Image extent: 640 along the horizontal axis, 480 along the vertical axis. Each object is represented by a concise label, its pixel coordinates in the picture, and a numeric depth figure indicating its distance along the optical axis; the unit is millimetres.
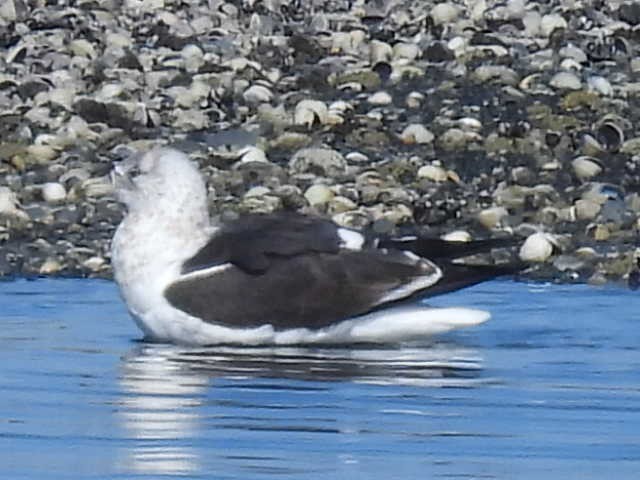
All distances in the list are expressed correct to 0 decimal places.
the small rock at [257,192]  13805
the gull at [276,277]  9945
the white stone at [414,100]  15836
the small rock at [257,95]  15992
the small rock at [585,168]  14016
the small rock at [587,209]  13172
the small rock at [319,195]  13617
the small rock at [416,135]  14930
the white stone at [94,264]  12242
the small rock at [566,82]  16016
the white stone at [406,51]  17062
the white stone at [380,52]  17094
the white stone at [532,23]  17828
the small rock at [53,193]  13868
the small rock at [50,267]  12234
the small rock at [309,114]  15359
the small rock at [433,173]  14109
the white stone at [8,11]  18828
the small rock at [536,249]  12266
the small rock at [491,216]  13141
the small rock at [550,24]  17828
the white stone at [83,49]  17500
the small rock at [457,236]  12631
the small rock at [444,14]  18344
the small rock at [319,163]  14289
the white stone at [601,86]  15922
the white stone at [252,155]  14547
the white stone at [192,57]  17094
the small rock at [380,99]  15873
